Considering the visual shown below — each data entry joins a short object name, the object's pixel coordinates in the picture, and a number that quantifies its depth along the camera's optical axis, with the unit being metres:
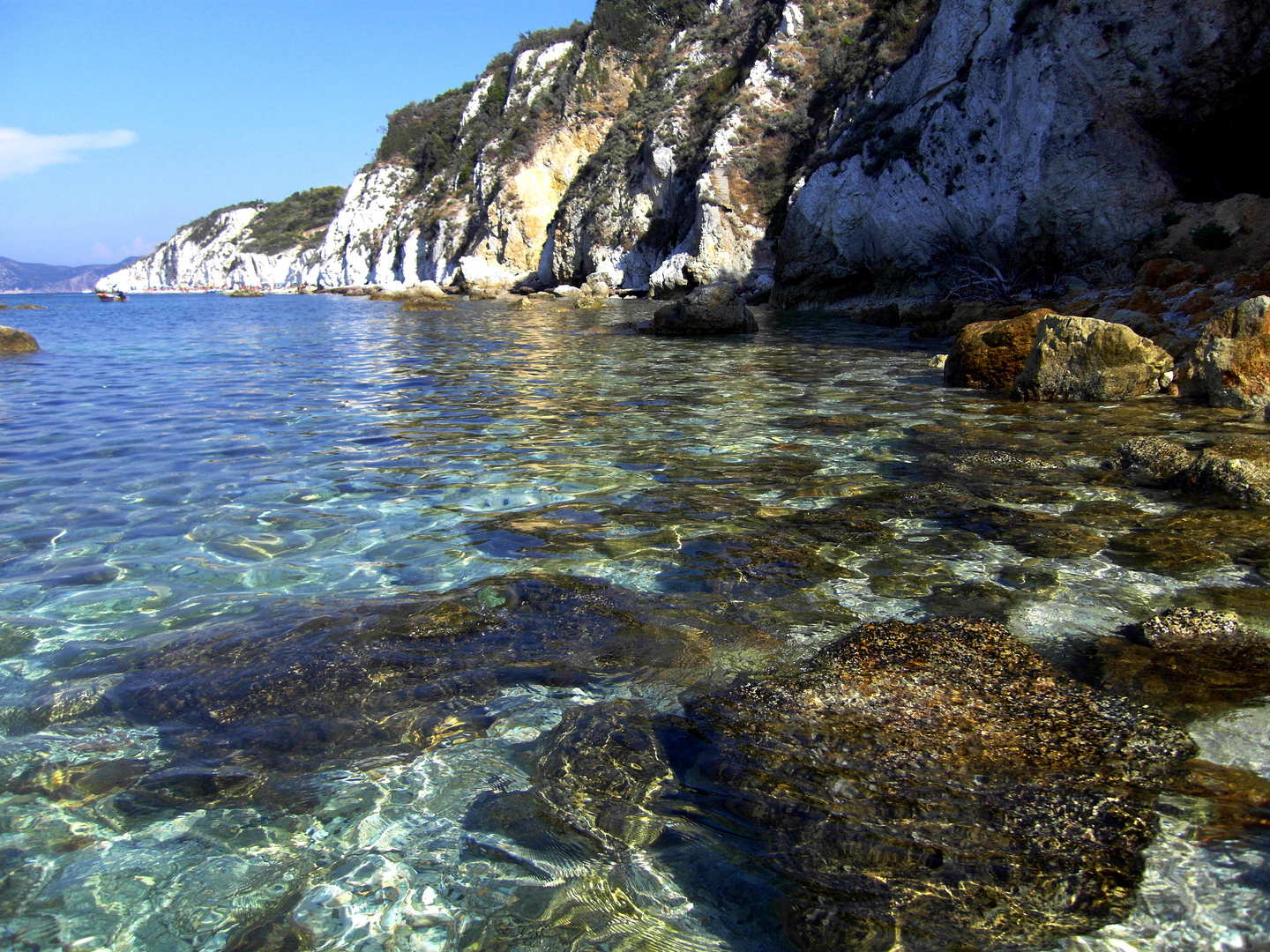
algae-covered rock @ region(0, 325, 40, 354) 15.26
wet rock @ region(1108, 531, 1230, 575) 3.59
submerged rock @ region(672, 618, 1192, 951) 1.68
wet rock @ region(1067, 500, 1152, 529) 4.18
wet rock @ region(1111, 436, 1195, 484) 4.88
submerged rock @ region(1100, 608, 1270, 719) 2.45
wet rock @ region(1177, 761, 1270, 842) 1.88
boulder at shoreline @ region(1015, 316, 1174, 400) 7.93
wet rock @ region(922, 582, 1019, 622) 3.21
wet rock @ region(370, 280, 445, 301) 35.62
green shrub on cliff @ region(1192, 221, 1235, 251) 12.17
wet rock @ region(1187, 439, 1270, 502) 4.34
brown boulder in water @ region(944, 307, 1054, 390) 8.84
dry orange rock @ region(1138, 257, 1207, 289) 11.06
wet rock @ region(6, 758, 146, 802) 2.25
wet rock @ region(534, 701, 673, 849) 2.06
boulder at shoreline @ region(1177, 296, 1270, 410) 7.03
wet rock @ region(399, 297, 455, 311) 30.66
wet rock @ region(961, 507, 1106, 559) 3.85
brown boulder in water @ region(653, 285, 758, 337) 16.28
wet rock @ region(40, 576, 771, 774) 2.49
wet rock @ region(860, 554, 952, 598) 3.46
